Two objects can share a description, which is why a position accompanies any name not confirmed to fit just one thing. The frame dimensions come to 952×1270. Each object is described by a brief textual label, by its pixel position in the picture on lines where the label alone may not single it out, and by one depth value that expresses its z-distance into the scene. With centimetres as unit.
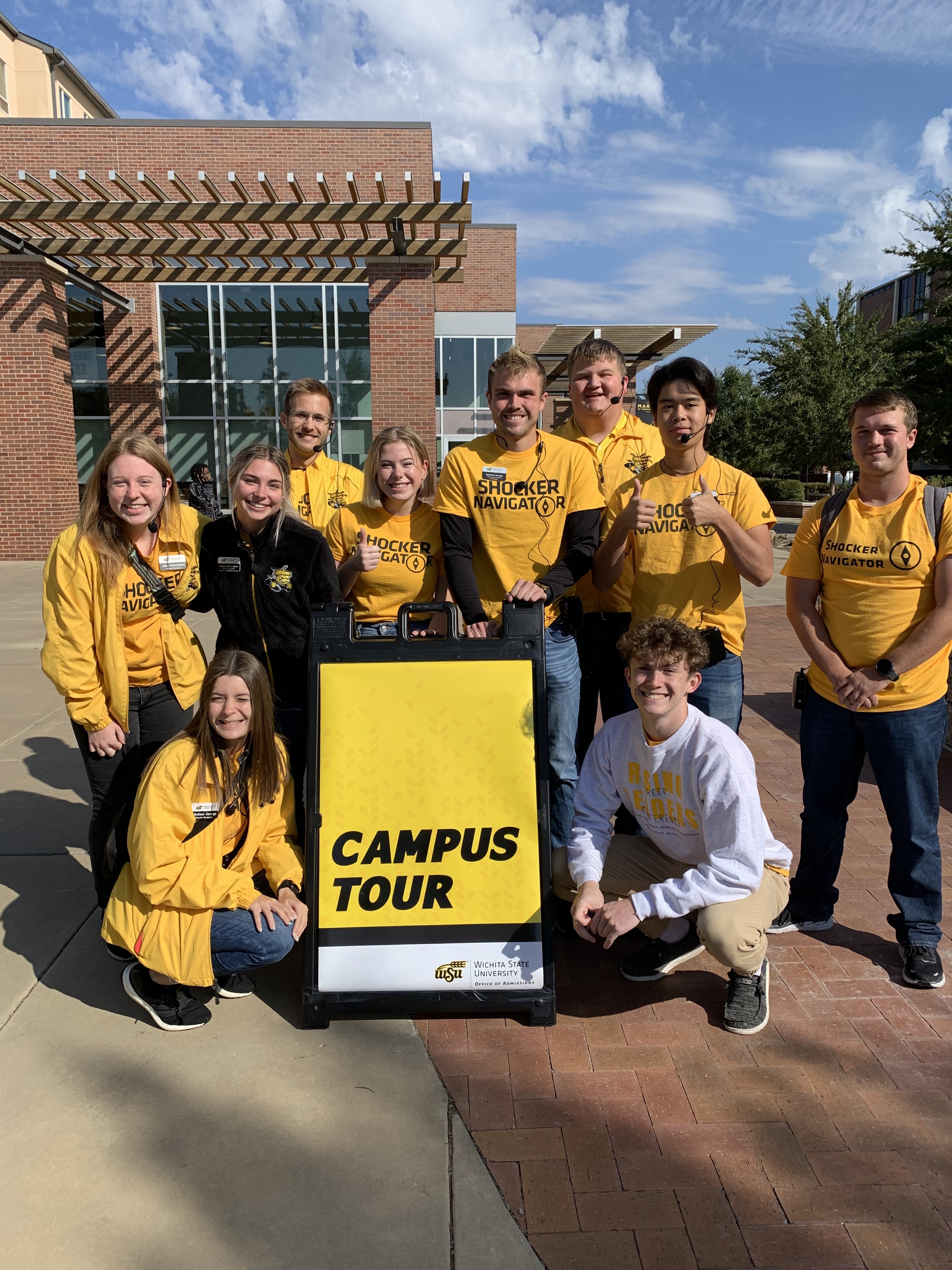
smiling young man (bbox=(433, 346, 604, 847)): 312
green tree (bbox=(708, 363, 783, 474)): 3581
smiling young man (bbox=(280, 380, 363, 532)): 400
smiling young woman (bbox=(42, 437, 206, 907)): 304
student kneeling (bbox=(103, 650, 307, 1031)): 271
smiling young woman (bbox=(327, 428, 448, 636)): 324
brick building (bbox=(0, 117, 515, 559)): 1534
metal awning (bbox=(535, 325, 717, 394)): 2114
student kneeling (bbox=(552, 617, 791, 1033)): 265
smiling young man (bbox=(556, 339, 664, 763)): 351
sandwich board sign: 270
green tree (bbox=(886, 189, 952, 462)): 1822
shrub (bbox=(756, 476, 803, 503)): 3438
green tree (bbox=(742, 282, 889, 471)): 2497
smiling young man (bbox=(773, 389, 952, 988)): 291
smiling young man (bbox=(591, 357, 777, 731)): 306
